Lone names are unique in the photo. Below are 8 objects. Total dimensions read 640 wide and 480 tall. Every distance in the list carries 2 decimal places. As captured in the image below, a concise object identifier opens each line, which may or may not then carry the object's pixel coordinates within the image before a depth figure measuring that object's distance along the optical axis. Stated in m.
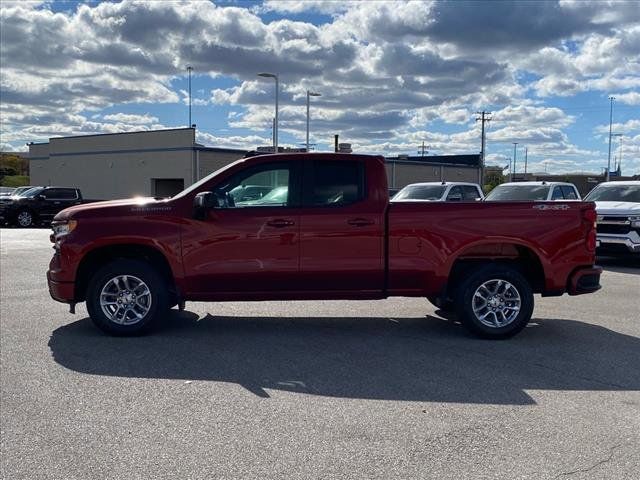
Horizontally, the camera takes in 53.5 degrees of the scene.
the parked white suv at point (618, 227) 13.24
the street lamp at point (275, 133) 36.94
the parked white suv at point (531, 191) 15.89
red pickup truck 6.80
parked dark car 27.12
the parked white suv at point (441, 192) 17.27
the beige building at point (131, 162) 43.78
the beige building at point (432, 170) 54.84
